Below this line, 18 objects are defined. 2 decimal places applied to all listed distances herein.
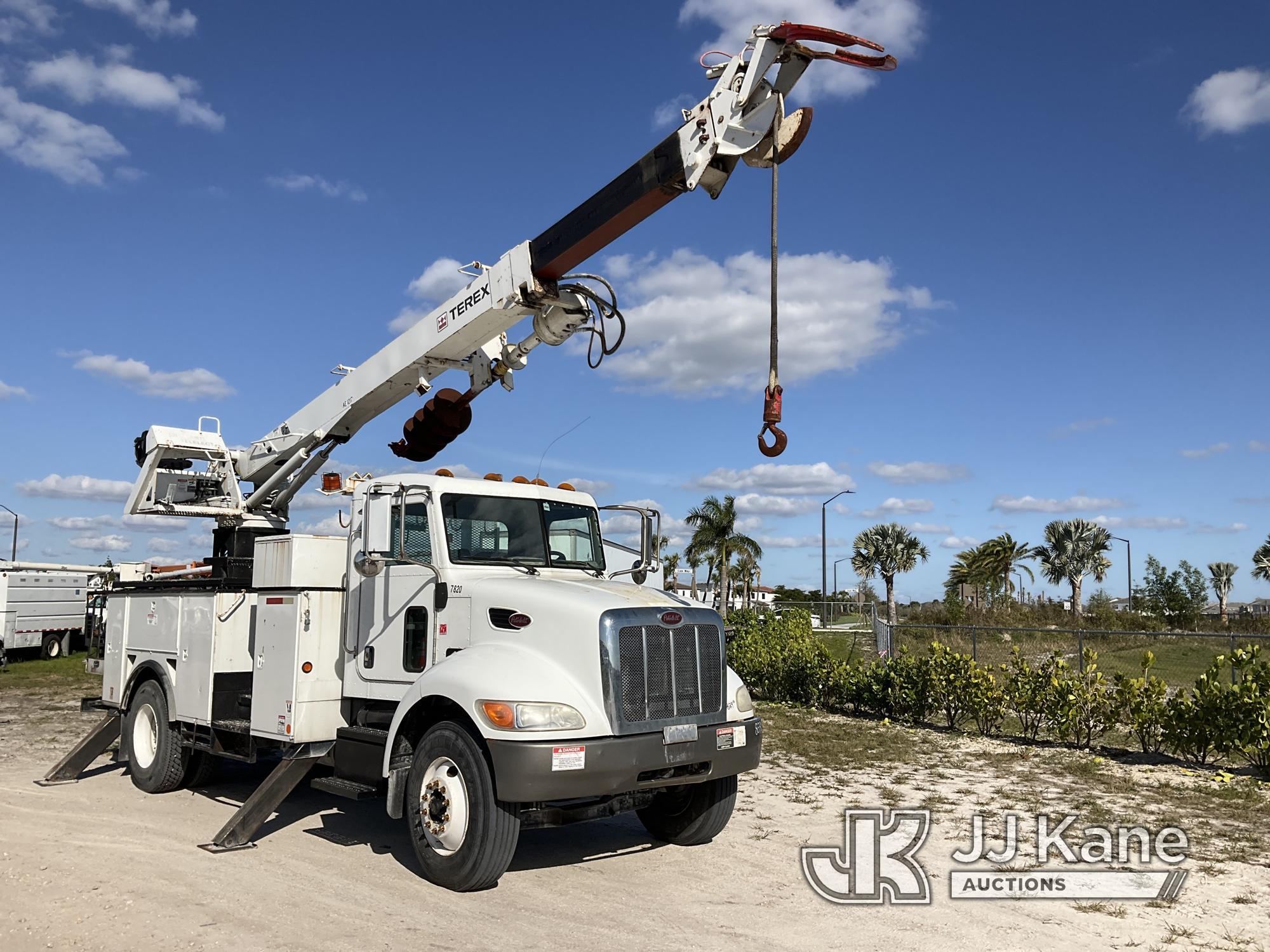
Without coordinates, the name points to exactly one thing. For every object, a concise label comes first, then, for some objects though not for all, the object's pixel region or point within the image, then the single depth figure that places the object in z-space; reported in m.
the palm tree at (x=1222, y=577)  73.75
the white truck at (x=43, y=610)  26.75
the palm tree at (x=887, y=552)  57.66
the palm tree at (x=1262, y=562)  57.44
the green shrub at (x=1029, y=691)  12.54
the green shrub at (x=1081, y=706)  11.96
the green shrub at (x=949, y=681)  13.52
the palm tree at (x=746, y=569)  53.25
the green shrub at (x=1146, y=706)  11.41
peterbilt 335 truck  6.30
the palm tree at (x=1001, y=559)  60.09
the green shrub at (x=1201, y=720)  10.70
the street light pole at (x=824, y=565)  39.31
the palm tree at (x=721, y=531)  52.28
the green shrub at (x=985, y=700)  13.01
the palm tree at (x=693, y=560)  55.78
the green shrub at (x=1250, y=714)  10.25
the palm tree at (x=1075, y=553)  62.28
